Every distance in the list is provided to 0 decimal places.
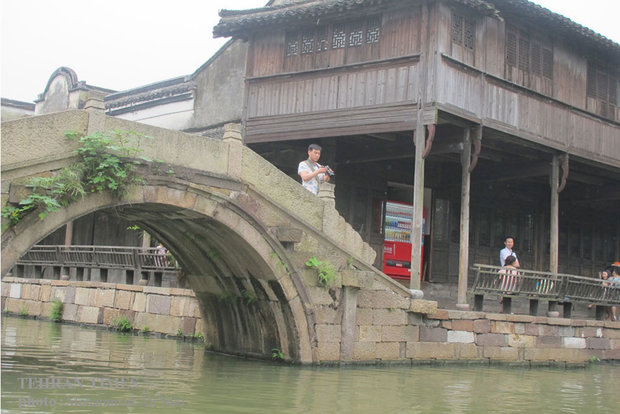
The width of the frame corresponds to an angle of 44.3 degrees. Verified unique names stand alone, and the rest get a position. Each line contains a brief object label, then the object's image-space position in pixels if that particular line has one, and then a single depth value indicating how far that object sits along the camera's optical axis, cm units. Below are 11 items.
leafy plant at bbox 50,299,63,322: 1838
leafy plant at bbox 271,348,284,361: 1162
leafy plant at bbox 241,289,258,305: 1184
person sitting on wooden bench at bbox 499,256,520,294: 1419
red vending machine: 1748
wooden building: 1412
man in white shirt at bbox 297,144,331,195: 1165
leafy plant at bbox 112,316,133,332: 1638
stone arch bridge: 914
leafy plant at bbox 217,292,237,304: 1239
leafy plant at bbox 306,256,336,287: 1121
